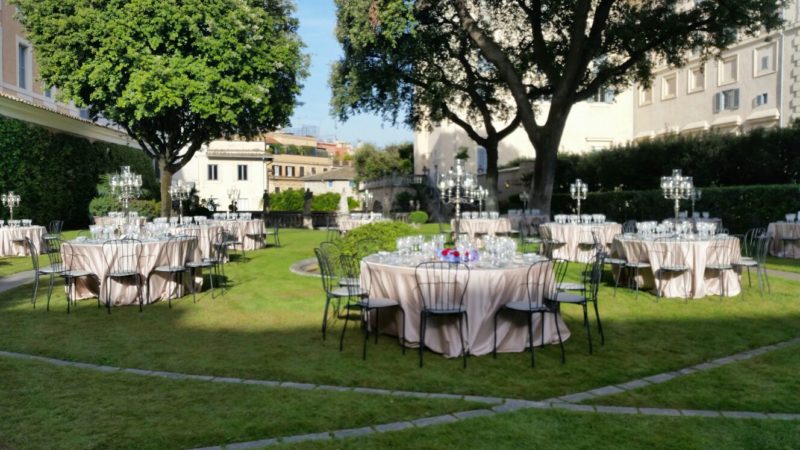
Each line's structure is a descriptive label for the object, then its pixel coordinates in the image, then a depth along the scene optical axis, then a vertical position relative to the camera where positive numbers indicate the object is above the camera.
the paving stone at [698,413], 4.83 -1.61
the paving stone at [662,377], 5.78 -1.61
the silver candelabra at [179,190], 24.93 +0.73
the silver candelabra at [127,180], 15.79 +0.73
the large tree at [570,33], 16.86 +5.03
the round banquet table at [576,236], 15.04 -0.76
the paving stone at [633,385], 5.58 -1.62
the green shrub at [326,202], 52.50 +0.40
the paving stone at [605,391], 5.41 -1.62
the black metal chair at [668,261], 10.05 -0.92
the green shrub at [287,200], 57.12 +0.64
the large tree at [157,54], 20.02 +5.05
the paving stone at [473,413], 4.83 -1.61
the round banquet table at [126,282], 9.76 -0.94
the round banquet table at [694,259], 10.05 -0.90
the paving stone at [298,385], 5.62 -1.60
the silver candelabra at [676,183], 12.80 +0.43
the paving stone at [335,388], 5.55 -1.60
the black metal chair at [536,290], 6.48 -0.94
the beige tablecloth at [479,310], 6.62 -1.11
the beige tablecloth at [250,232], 19.25 -0.75
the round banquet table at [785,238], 15.70 -0.90
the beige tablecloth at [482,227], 18.66 -0.64
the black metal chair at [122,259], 9.66 -0.78
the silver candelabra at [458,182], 14.50 +0.55
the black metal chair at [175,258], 10.08 -0.83
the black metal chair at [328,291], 7.42 -1.02
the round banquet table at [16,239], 17.45 -0.81
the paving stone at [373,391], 5.46 -1.61
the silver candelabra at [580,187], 16.47 +0.46
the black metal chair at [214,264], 10.61 -1.00
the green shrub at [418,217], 30.32 -0.53
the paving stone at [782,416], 4.75 -1.61
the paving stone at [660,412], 4.86 -1.61
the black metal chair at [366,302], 6.72 -1.05
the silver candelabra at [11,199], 18.88 +0.32
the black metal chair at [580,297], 6.79 -1.01
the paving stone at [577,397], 5.24 -1.62
